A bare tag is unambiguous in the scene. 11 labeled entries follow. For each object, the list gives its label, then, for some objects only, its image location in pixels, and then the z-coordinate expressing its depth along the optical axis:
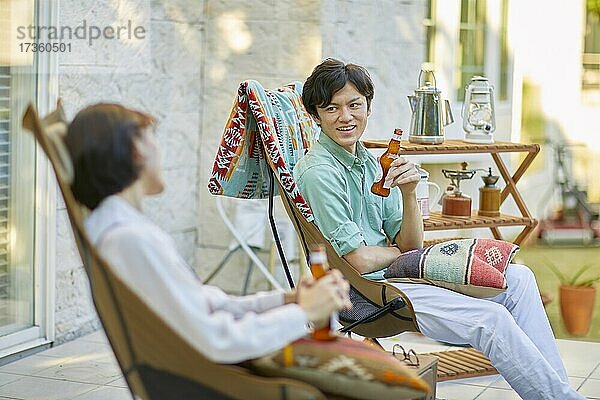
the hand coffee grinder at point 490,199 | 6.35
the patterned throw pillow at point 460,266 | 4.83
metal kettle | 6.13
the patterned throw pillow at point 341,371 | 3.22
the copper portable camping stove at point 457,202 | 6.23
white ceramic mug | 6.01
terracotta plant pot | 7.96
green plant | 7.96
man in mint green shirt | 4.59
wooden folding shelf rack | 5.94
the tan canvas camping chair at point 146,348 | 3.04
